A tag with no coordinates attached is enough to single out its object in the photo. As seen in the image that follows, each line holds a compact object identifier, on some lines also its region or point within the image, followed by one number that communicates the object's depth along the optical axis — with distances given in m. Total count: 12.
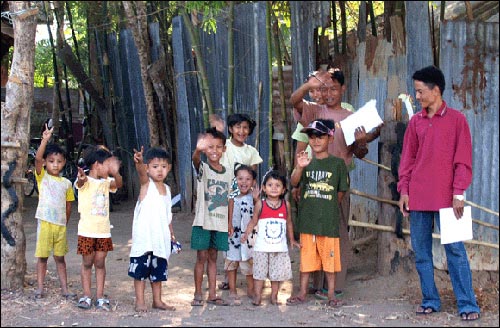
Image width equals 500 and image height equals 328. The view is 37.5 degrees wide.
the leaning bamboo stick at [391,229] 5.44
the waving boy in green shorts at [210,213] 5.59
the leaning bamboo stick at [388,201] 5.41
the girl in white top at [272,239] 5.53
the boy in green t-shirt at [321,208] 5.57
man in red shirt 4.97
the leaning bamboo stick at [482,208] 5.37
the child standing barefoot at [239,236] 5.68
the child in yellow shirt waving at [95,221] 5.38
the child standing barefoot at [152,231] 5.27
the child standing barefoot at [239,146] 5.84
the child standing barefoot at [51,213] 5.55
